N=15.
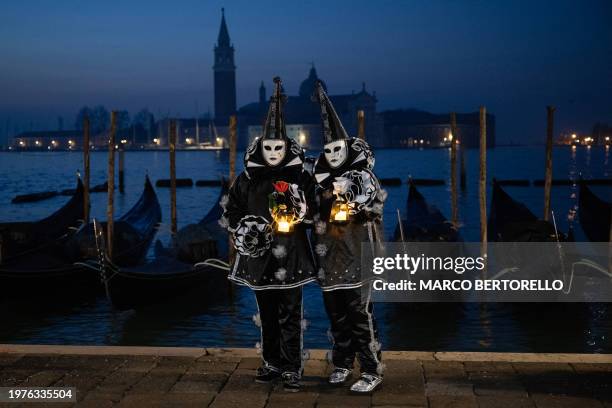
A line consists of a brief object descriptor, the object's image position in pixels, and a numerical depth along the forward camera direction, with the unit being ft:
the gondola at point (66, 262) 29.96
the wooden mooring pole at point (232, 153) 29.17
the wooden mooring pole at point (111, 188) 32.22
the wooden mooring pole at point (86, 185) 40.37
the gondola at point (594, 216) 38.37
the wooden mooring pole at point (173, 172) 39.17
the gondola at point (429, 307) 26.22
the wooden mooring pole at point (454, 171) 39.37
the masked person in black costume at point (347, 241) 11.85
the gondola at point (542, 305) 26.45
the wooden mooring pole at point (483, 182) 30.14
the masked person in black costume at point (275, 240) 12.00
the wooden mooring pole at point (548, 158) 35.20
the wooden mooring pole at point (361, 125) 30.18
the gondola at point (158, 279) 27.43
